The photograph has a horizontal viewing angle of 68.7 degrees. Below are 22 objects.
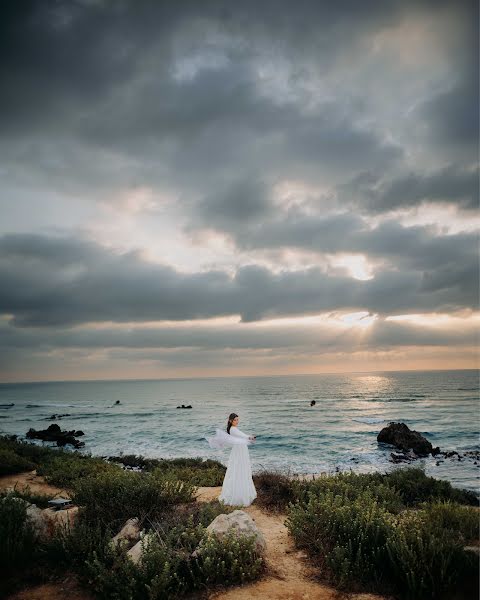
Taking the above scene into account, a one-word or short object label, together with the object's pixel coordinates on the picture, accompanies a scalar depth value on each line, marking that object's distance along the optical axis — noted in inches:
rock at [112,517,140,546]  269.2
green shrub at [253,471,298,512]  395.2
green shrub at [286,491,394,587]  219.0
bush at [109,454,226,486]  540.1
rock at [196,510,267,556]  256.5
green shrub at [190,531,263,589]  213.9
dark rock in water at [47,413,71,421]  2252.2
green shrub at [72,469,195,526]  311.7
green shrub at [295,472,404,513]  353.4
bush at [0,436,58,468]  717.7
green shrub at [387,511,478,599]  188.9
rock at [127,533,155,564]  225.7
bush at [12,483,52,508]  379.4
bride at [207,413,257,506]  397.7
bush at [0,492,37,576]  236.4
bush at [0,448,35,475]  589.8
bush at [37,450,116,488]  528.9
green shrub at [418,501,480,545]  249.1
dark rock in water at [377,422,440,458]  1090.1
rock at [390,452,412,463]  986.1
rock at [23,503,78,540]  283.2
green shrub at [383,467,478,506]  446.3
